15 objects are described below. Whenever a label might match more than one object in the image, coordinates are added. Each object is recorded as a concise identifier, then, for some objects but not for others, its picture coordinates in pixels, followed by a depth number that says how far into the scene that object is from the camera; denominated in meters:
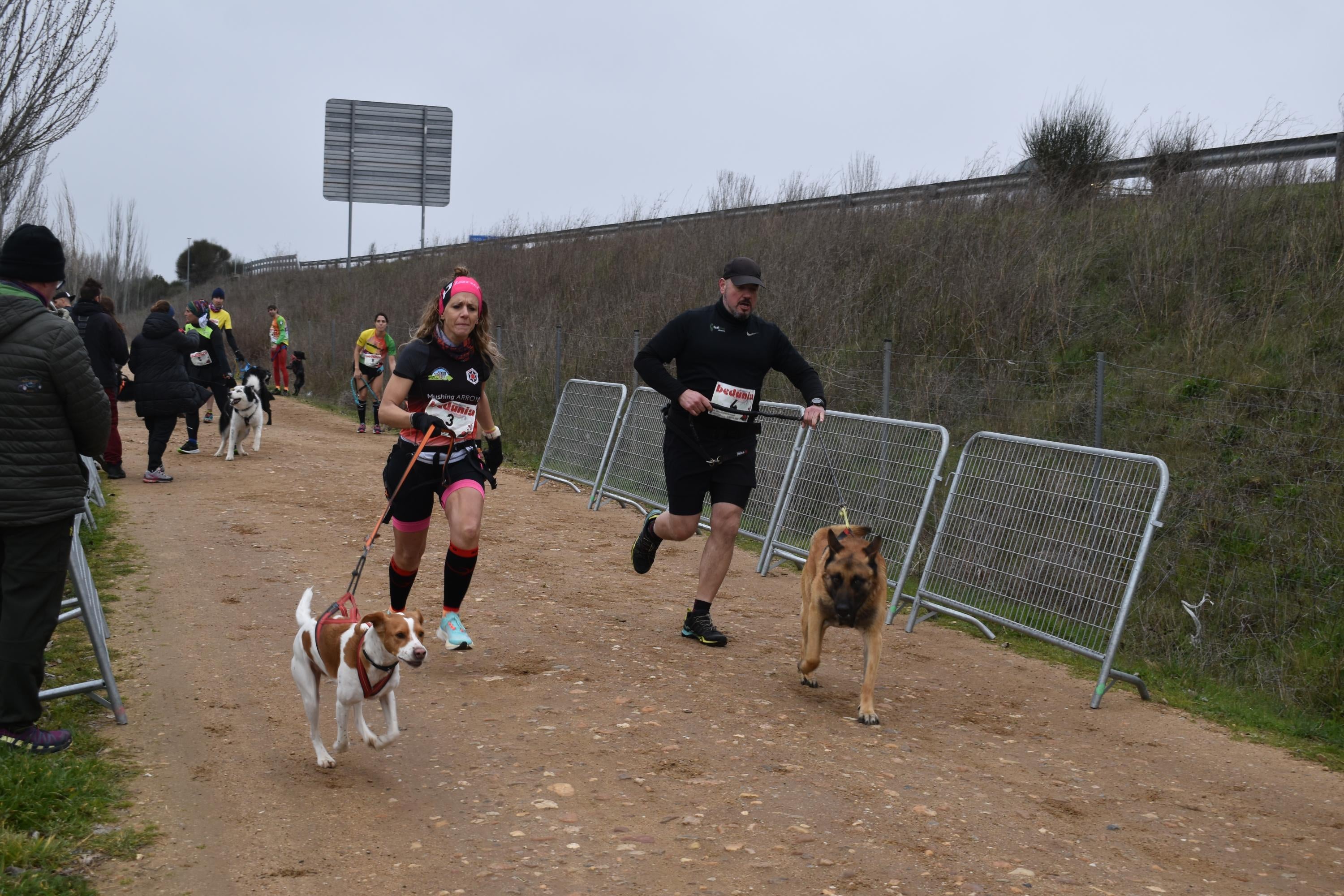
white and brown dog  4.20
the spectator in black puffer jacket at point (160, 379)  12.24
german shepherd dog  5.45
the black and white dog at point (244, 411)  14.16
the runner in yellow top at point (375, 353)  17.84
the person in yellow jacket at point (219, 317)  18.69
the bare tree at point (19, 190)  15.19
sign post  37.56
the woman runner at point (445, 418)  5.68
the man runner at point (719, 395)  6.37
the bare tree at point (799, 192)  20.83
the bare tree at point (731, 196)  22.02
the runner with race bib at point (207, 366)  14.38
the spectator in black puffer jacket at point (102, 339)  11.68
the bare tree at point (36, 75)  10.88
